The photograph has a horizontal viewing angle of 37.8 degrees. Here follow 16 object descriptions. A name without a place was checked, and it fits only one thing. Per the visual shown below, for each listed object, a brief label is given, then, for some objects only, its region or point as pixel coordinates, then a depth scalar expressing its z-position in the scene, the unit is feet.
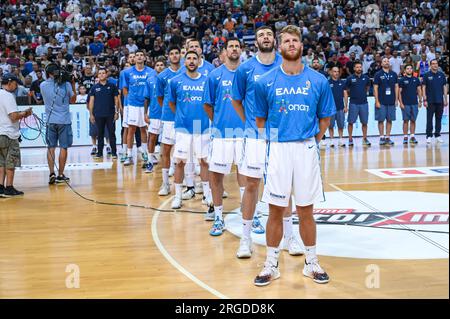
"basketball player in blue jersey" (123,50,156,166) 43.06
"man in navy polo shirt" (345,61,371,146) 53.01
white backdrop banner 56.13
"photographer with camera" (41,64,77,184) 36.65
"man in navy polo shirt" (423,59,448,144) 52.70
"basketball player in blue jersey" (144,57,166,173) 38.29
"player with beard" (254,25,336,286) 18.19
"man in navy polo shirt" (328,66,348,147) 52.75
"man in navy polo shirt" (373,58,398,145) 53.62
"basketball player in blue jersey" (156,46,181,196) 31.86
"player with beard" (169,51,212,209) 28.12
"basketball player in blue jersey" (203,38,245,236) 23.71
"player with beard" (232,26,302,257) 21.39
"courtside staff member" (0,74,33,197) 33.22
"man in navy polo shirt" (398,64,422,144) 53.83
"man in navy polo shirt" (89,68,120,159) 46.44
